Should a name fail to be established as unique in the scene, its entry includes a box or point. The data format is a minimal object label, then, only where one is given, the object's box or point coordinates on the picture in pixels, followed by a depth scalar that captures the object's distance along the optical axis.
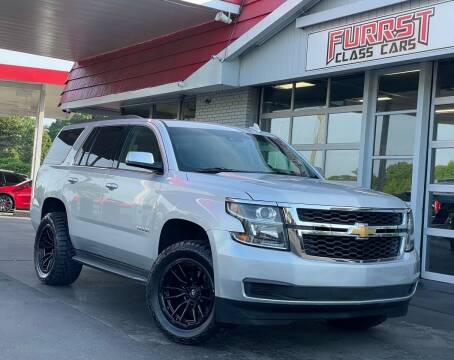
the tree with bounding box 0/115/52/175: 57.92
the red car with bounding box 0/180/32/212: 20.14
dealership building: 8.73
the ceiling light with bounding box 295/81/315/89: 11.28
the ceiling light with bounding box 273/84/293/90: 11.64
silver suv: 4.66
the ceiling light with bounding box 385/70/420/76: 9.43
